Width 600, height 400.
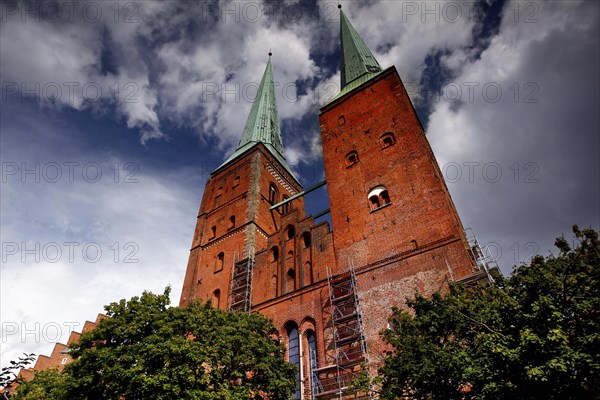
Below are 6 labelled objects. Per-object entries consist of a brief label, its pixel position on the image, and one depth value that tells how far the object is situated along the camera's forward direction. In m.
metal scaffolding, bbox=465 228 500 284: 14.84
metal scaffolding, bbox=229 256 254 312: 22.51
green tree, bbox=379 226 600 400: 8.76
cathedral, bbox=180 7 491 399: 16.72
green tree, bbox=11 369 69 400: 15.45
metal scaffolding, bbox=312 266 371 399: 15.84
